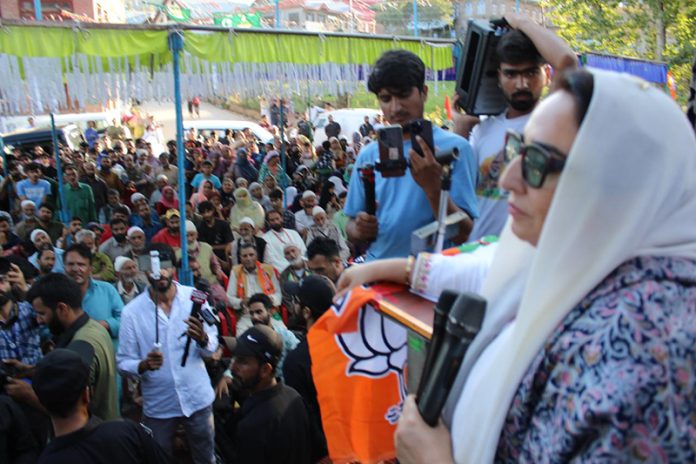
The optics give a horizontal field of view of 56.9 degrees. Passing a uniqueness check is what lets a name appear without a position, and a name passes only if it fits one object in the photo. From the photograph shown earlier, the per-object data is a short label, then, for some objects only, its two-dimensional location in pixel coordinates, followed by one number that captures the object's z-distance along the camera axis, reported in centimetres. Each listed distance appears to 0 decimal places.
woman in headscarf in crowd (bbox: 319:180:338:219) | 966
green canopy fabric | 580
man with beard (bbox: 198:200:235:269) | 832
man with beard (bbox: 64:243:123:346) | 537
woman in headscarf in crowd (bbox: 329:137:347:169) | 1388
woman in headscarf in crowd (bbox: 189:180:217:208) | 951
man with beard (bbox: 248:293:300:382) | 525
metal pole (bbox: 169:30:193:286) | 627
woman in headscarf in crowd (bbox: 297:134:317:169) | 1436
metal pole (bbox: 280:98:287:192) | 1189
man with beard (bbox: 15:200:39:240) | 845
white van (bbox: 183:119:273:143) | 1992
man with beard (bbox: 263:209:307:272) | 762
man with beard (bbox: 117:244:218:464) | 471
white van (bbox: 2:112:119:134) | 1952
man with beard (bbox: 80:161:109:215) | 1121
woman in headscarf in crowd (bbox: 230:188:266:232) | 909
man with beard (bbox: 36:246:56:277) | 657
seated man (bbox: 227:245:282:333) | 672
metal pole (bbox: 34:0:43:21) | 1202
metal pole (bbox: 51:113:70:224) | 1025
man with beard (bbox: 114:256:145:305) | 625
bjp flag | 188
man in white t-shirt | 247
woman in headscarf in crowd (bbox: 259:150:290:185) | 1161
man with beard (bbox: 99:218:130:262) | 748
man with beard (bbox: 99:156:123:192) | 1190
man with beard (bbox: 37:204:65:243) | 851
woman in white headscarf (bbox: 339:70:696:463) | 103
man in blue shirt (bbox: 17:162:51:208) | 1040
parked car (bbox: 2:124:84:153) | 1712
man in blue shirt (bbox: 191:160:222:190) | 1154
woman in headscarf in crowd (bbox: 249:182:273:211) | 988
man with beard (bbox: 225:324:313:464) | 341
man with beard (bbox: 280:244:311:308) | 679
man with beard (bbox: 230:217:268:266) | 761
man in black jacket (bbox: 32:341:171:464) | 287
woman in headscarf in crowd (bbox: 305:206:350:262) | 848
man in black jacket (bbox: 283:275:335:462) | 374
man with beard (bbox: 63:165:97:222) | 1034
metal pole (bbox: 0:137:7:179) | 1252
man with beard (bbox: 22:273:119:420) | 395
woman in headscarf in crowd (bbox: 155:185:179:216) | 972
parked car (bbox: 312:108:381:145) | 2103
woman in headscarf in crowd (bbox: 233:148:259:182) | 1285
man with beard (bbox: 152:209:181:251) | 770
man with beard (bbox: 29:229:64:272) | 717
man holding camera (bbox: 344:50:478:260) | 253
